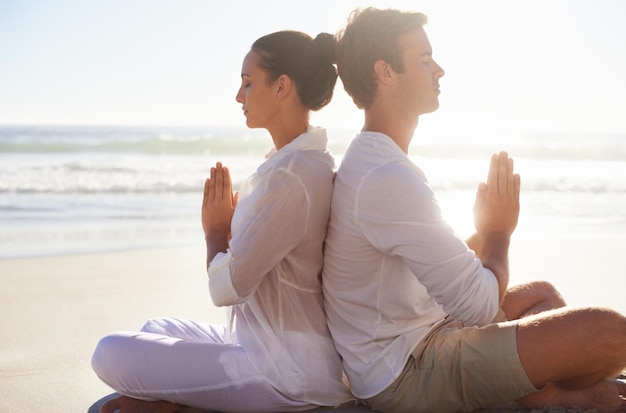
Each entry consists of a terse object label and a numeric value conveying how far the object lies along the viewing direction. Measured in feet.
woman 9.14
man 8.72
